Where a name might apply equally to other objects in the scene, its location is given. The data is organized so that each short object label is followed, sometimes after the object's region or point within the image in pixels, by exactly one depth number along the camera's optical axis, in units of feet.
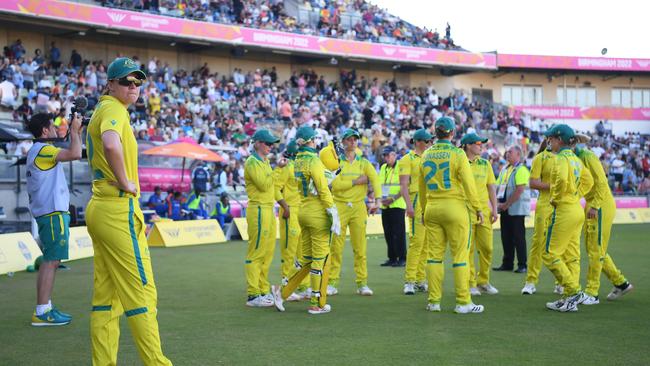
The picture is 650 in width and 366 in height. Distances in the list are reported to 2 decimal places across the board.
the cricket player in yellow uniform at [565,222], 27.84
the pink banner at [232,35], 91.91
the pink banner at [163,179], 70.13
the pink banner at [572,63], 158.61
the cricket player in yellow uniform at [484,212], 33.81
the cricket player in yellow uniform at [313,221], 28.50
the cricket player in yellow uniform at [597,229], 29.78
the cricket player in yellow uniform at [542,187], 29.99
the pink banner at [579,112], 163.84
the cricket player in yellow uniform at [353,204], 33.42
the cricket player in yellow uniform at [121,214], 16.40
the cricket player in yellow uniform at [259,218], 30.17
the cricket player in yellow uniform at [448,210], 27.55
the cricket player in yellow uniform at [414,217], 34.07
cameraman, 25.98
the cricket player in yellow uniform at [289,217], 32.81
